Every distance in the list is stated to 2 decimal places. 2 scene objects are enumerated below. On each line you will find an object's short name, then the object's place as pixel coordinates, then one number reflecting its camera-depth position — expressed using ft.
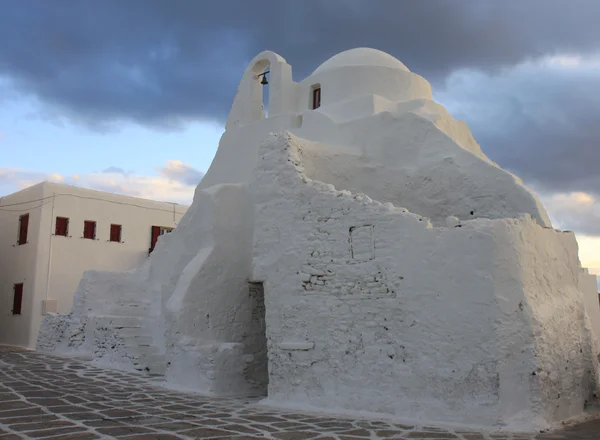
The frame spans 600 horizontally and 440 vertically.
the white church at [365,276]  21.66
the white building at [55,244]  56.29
